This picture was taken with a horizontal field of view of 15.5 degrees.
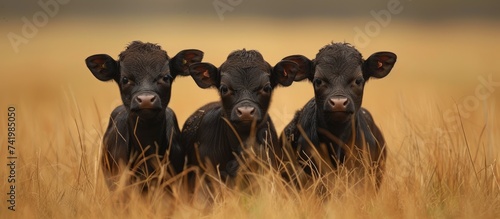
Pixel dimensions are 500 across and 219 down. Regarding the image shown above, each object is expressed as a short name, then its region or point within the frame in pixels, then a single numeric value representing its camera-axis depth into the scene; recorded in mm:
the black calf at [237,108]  16453
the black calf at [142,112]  16875
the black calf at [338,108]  16750
